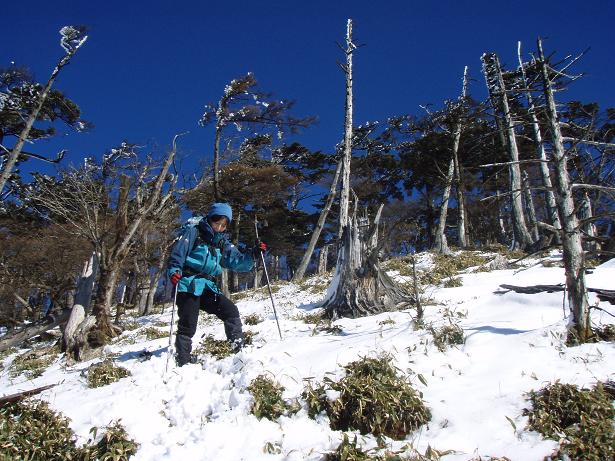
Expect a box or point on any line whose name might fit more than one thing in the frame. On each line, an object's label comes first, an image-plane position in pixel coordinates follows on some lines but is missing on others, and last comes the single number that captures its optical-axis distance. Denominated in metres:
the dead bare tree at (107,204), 7.55
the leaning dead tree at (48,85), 11.23
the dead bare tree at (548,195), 11.73
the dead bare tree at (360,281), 5.93
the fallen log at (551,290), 3.97
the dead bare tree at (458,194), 14.72
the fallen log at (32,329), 6.82
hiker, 4.27
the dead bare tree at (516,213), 13.32
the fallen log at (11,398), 3.30
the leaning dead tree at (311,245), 15.04
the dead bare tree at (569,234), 3.27
